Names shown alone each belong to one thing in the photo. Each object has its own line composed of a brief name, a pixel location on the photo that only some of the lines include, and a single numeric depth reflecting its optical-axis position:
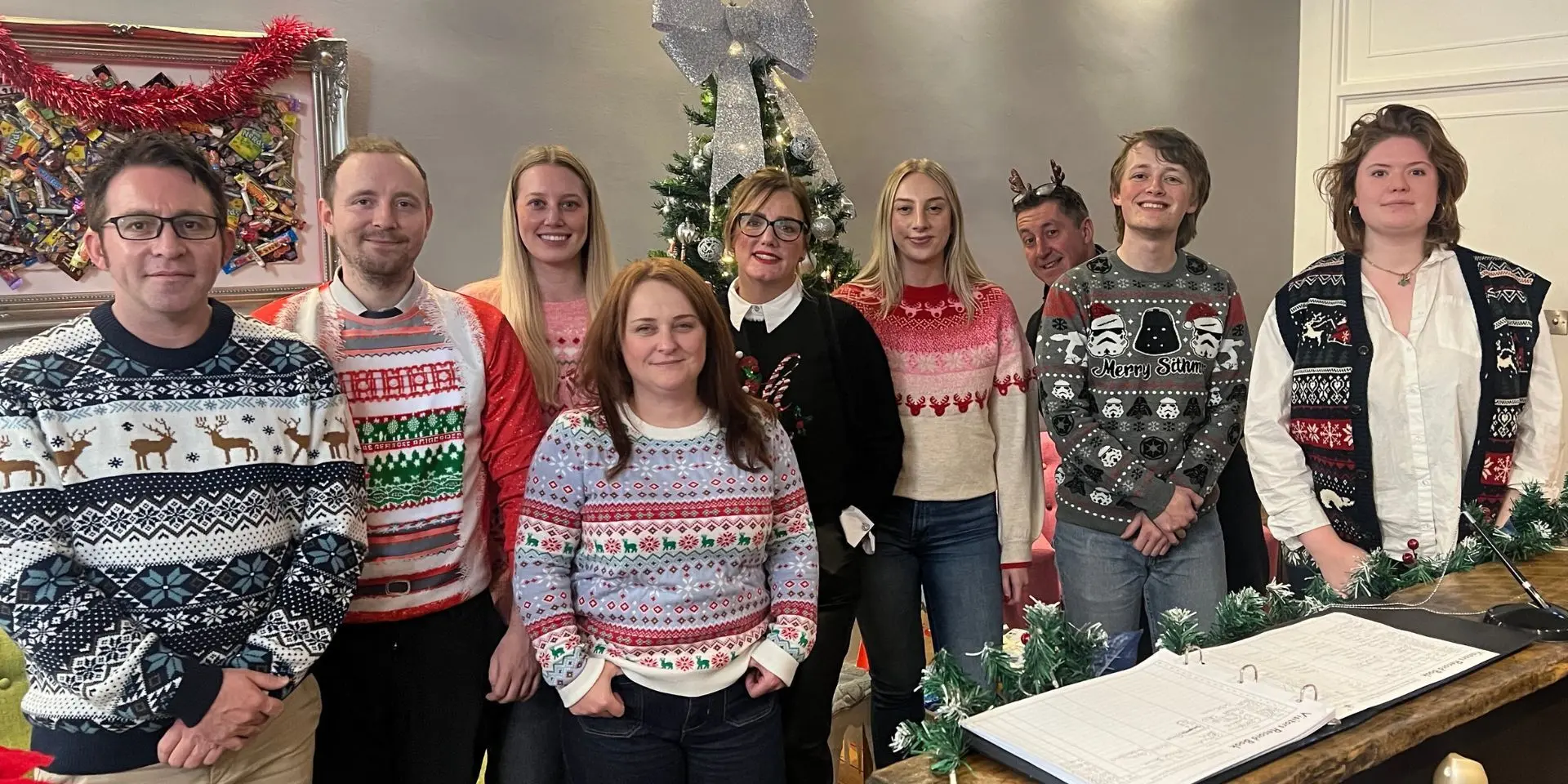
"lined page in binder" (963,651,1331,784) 1.12
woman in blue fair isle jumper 1.75
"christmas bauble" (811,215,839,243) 2.94
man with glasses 1.42
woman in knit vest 1.99
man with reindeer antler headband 3.09
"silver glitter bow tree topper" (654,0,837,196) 3.00
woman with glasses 2.18
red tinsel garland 2.75
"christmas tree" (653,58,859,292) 3.01
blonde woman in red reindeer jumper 2.36
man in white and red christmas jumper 1.78
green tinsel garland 1.22
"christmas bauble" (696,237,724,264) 2.82
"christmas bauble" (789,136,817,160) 3.09
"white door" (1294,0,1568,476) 4.15
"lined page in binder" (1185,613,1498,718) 1.31
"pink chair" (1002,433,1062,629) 3.35
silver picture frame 2.80
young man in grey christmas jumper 2.17
